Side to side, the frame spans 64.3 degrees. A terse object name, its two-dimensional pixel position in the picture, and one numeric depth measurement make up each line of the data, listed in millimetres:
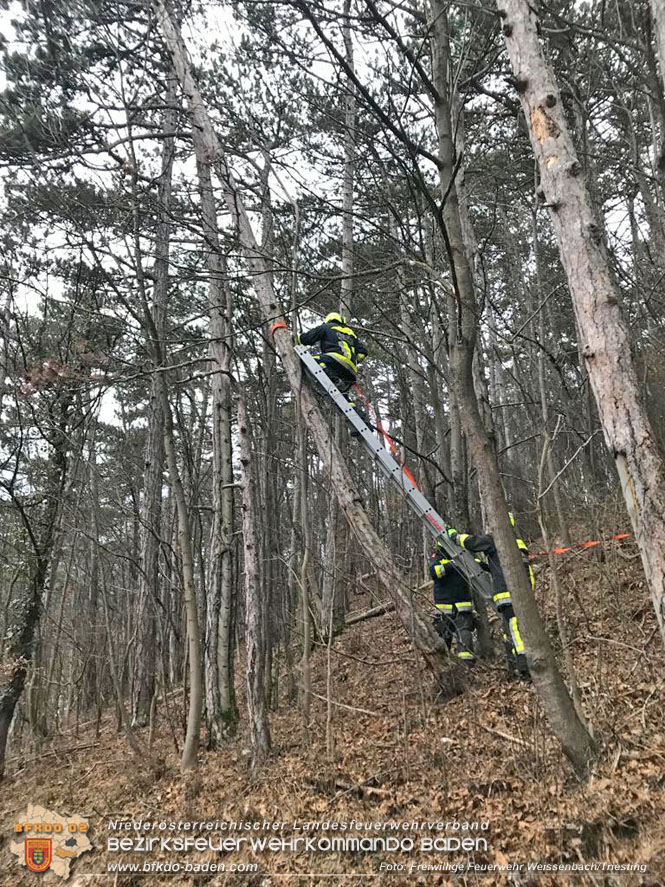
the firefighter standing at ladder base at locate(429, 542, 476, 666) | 5730
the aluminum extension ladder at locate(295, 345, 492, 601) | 5449
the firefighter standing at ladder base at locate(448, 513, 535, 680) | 5172
